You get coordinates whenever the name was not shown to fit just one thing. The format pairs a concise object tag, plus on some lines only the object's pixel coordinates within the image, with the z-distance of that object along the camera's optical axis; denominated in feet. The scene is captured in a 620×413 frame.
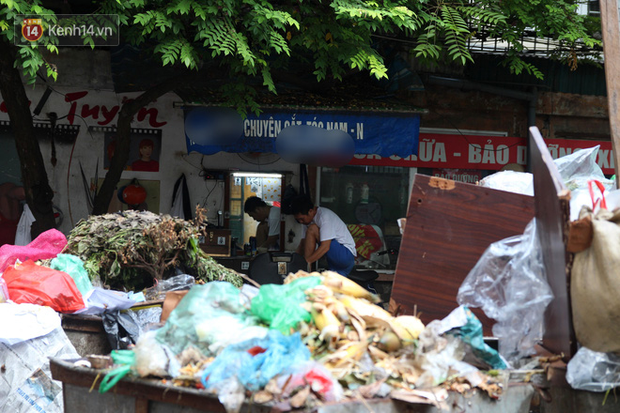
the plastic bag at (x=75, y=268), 16.98
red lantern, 32.58
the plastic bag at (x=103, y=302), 16.17
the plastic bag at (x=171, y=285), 18.01
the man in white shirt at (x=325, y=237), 26.55
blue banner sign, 29.37
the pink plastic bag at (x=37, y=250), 18.69
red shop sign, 35.24
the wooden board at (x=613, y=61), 14.01
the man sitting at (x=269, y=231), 33.40
